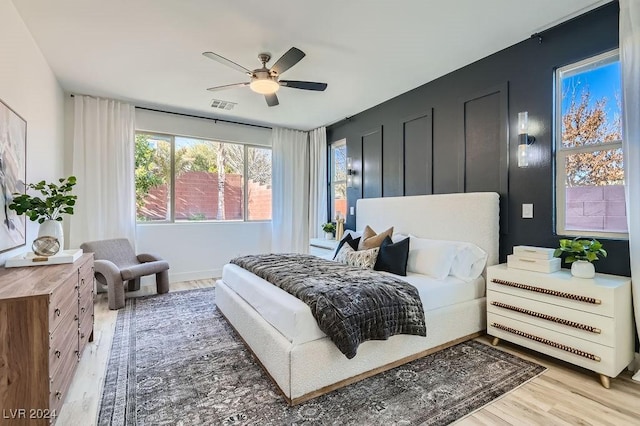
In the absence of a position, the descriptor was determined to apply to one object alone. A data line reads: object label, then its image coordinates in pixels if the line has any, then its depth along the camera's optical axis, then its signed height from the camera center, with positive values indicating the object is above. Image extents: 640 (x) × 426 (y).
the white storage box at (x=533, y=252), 2.48 -0.32
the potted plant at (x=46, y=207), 2.28 +0.08
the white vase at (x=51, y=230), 2.45 -0.10
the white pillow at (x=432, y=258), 2.94 -0.43
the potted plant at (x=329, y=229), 5.41 -0.24
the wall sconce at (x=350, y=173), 5.30 +0.74
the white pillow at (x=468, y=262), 3.00 -0.47
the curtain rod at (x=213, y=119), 4.83 +1.71
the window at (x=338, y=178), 5.66 +0.72
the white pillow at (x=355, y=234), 3.97 -0.26
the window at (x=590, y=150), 2.46 +0.54
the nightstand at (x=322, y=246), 4.76 -0.50
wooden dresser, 1.43 -0.66
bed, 1.99 -0.83
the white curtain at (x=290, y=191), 5.90 +0.48
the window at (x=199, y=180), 4.94 +0.64
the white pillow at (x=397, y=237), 3.52 -0.27
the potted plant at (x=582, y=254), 2.29 -0.31
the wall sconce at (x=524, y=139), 2.87 +0.71
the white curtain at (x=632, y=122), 2.16 +0.66
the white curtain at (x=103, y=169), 4.30 +0.69
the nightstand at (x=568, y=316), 2.08 -0.78
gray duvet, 2.00 -0.61
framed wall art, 2.21 +0.37
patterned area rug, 1.81 -1.19
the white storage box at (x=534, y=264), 2.46 -0.41
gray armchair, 3.73 -0.67
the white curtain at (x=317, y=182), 5.96 +0.67
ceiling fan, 2.77 +1.38
